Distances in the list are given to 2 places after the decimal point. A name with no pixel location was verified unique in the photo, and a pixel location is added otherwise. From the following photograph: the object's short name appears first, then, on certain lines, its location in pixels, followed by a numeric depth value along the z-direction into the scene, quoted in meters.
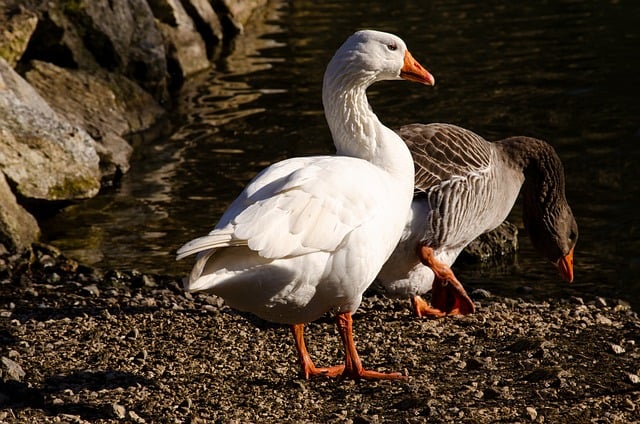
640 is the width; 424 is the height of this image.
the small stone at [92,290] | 18.02
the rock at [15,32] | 28.41
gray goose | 16.48
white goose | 11.78
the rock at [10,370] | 13.39
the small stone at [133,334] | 15.62
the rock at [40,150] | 22.23
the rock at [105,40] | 31.87
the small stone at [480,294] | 18.22
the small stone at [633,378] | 12.93
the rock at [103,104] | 28.03
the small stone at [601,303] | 17.39
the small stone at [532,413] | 11.85
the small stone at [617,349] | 14.23
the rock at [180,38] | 38.84
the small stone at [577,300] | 17.64
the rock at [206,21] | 43.66
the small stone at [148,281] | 18.88
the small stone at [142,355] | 14.56
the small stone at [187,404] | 12.65
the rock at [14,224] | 19.92
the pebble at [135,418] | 12.16
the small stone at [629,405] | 12.06
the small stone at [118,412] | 12.27
